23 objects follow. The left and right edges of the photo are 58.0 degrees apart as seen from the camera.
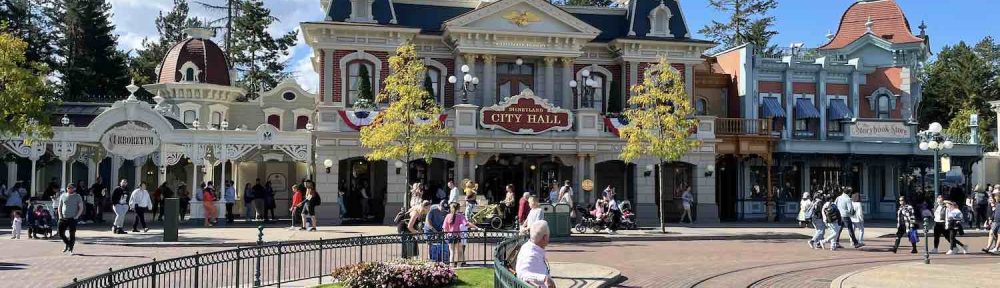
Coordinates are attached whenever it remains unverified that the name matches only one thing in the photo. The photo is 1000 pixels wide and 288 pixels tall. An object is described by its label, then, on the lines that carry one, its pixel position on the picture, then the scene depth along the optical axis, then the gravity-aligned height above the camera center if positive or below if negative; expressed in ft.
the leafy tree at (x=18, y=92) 79.38 +7.16
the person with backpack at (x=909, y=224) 71.46 -3.87
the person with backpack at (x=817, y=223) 72.08 -3.81
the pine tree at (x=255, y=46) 195.72 +28.09
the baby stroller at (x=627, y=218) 89.35 -4.31
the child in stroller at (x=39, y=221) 74.23 -3.99
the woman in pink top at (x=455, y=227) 51.62 -3.14
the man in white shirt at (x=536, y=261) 27.55 -2.67
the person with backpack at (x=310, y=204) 83.97 -2.84
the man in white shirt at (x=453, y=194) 83.32 -1.85
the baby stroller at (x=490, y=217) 81.56 -3.88
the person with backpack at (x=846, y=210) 71.97 -2.77
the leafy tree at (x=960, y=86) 201.16 +20.50
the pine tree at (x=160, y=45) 199.52 +30.10
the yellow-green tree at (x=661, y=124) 89.10 +5.06
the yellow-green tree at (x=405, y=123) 85.81 +4.98
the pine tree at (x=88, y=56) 182.50 +24.40
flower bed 40.52 -4.61
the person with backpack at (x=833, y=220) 70.28 -3.49
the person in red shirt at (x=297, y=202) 86.56 -2.75
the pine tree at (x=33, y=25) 179.11 +30.72
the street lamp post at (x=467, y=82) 102.30 +10.74
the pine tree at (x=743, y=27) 196.54 +32.75
